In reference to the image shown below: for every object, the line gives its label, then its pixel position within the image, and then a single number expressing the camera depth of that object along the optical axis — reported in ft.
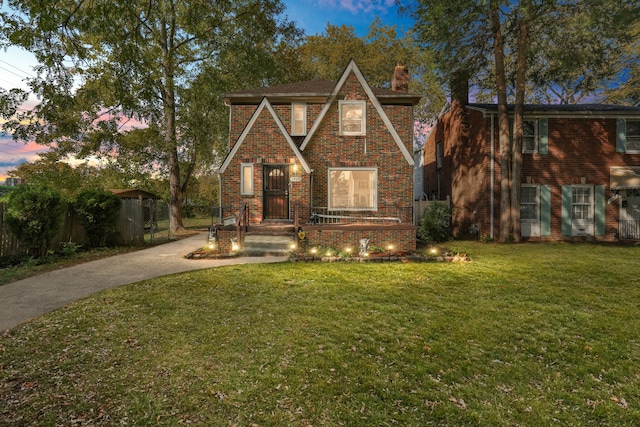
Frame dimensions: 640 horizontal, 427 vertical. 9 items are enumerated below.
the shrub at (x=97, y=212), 37.76
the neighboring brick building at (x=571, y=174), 51.98
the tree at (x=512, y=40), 45.68
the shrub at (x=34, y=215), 29.68
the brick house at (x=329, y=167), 44.65
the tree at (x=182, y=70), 56.70
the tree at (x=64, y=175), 55.98
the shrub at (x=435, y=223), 48.39
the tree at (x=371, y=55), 96.32
